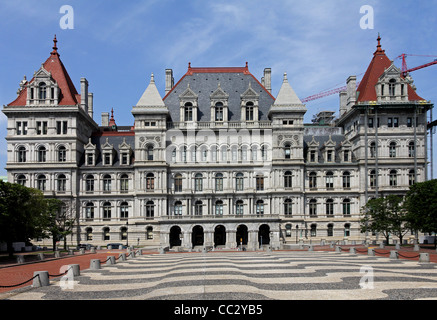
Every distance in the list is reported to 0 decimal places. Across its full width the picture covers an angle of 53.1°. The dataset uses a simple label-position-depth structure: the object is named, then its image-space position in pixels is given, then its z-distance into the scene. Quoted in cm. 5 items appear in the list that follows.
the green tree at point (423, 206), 5647
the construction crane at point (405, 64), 11551
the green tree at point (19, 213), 4903
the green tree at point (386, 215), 6444
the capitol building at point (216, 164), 7556
